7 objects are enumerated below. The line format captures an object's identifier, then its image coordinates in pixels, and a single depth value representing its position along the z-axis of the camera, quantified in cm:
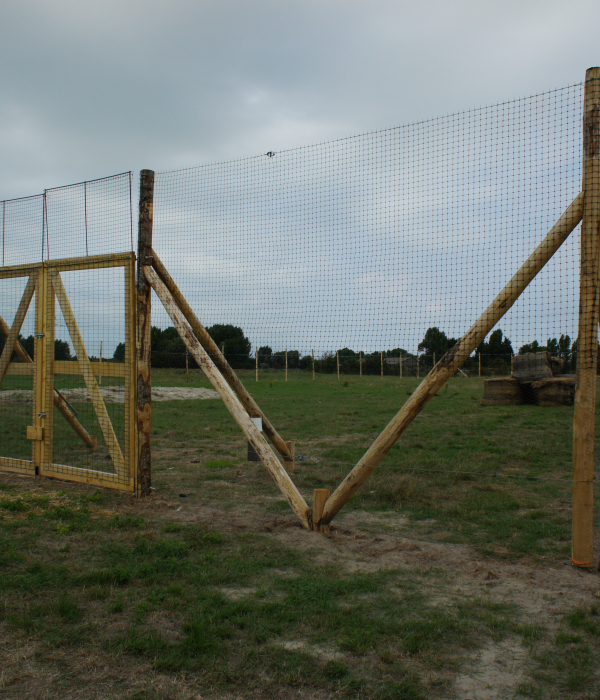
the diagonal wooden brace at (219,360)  606
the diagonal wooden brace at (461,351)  414
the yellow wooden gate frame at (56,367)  598
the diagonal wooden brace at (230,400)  487
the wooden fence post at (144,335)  592
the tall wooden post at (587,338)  398
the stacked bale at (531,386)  1523
